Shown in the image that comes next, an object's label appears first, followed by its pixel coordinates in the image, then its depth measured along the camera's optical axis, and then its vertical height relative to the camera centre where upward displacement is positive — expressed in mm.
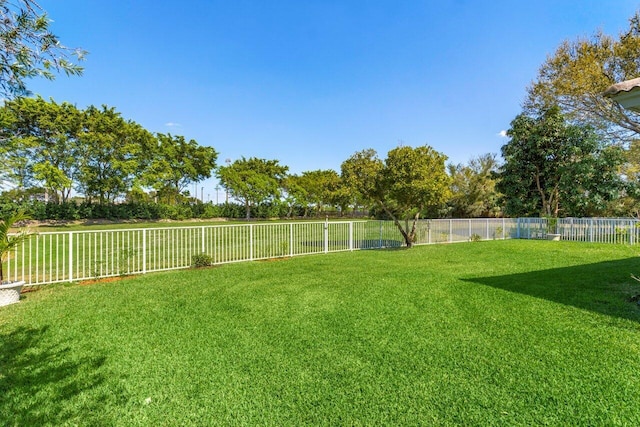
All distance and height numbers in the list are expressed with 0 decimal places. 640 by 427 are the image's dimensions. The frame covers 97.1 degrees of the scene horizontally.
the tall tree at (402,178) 9672 +1232
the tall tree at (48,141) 19672 +5289
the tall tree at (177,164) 27312 +5149
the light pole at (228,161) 38306 +6912
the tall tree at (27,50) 2047 +1244
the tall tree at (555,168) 13422 +2251
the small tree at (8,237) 4250 -409
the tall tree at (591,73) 10641 +5629
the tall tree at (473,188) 23016 +1983
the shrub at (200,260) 7252 -1274
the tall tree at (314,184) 36500 +3584
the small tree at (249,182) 31125 +3358
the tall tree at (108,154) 23125 +4967
